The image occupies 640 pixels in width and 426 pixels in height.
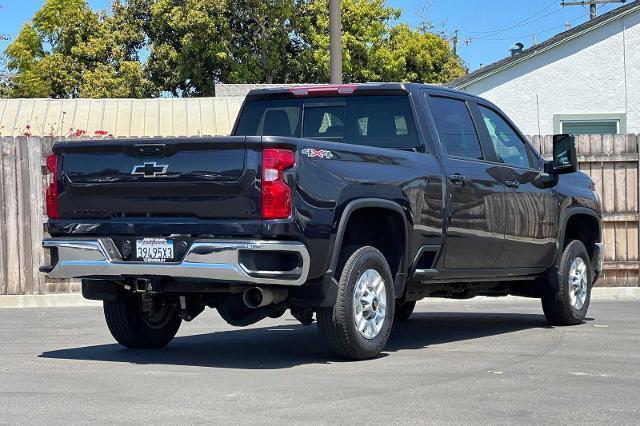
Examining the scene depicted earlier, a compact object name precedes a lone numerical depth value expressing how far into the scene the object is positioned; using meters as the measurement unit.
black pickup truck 7.83
